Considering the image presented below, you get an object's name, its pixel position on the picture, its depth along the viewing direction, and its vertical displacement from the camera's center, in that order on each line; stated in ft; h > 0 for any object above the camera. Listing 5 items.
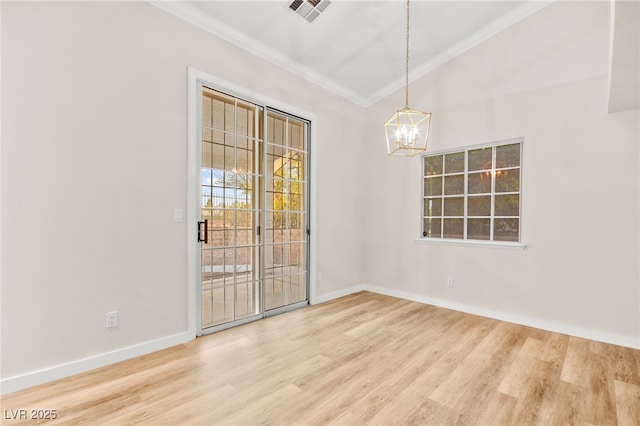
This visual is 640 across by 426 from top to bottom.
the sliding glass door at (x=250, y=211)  10.23 -0.11
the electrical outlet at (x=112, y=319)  7.85 -3.04
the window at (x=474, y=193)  11.85 +0.77
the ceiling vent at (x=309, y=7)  9.77 +6.87
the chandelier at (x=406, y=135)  8.61 +2.25
